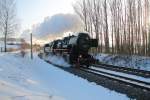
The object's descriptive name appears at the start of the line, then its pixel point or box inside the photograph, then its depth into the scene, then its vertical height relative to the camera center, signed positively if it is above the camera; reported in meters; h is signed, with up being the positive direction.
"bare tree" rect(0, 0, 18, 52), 19.24 +4.04
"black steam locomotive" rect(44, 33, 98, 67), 10.55 +0.07
